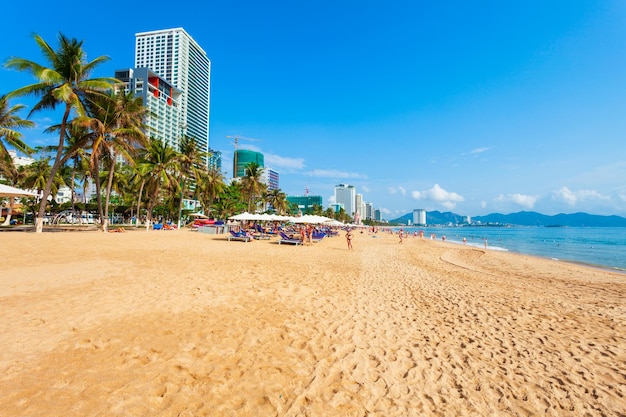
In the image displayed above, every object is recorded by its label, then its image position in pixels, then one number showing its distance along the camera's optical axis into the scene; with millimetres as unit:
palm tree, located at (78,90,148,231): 19969
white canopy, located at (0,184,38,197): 15681
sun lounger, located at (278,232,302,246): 18766
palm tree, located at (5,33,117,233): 16328
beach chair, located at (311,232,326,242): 23523
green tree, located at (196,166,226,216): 41594
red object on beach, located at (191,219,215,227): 34456
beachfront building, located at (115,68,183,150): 100194
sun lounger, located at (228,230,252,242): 19406
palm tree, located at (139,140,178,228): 30016
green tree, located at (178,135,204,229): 33344
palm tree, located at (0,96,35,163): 18184
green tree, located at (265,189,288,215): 68188
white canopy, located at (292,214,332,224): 22839
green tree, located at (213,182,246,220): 50875
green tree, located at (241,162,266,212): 43375
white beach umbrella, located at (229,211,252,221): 22484
